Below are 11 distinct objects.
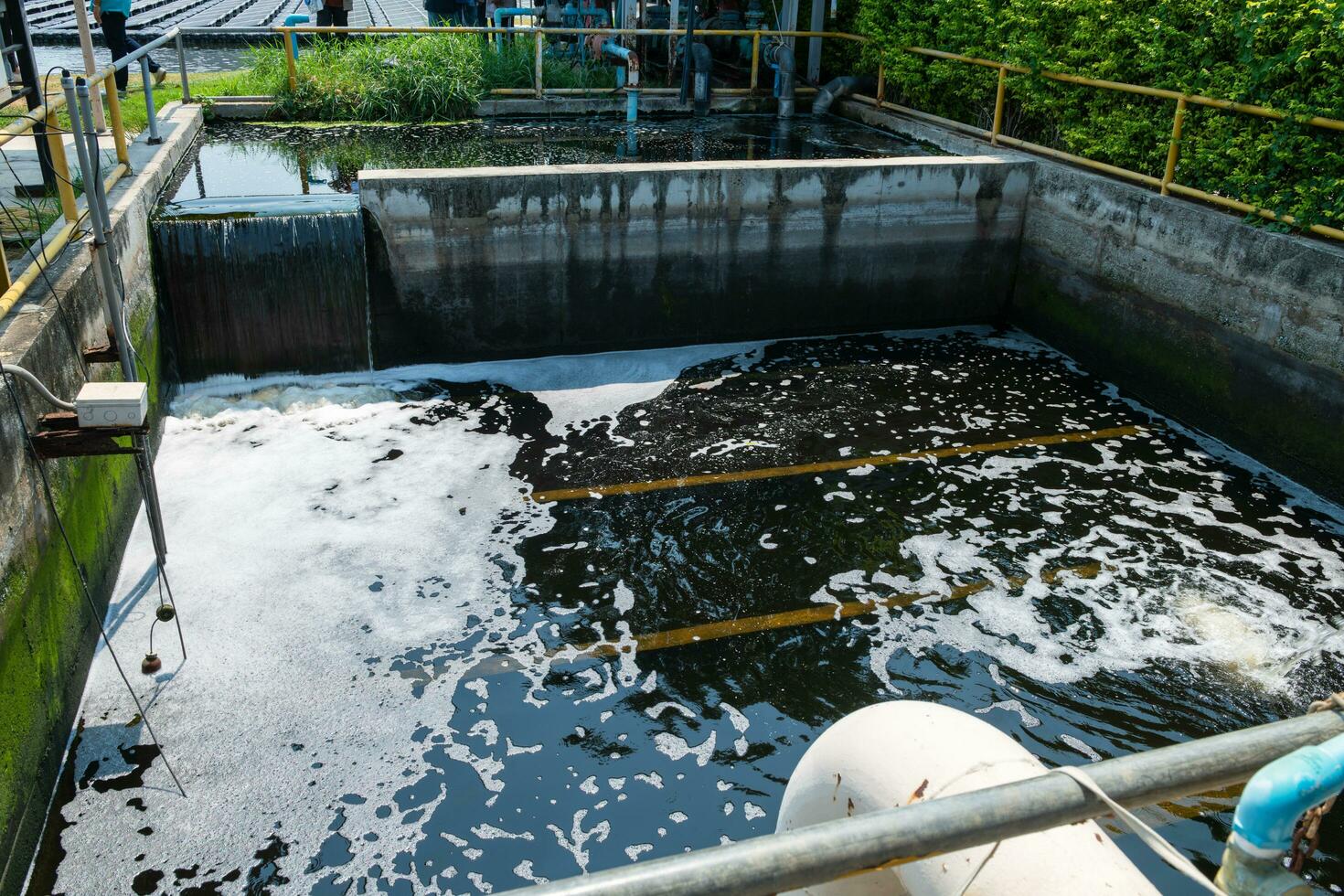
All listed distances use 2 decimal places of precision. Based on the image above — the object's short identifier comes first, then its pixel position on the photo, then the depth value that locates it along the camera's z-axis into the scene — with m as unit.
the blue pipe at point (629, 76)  15.16
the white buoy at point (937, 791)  2.21
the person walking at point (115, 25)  12.84
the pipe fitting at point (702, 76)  15.67
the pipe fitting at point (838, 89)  15.77
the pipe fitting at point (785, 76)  15.57
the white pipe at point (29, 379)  4.67
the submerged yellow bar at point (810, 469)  7.80
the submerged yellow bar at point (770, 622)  6.11
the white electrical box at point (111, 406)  4.96
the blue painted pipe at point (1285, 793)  1.43
